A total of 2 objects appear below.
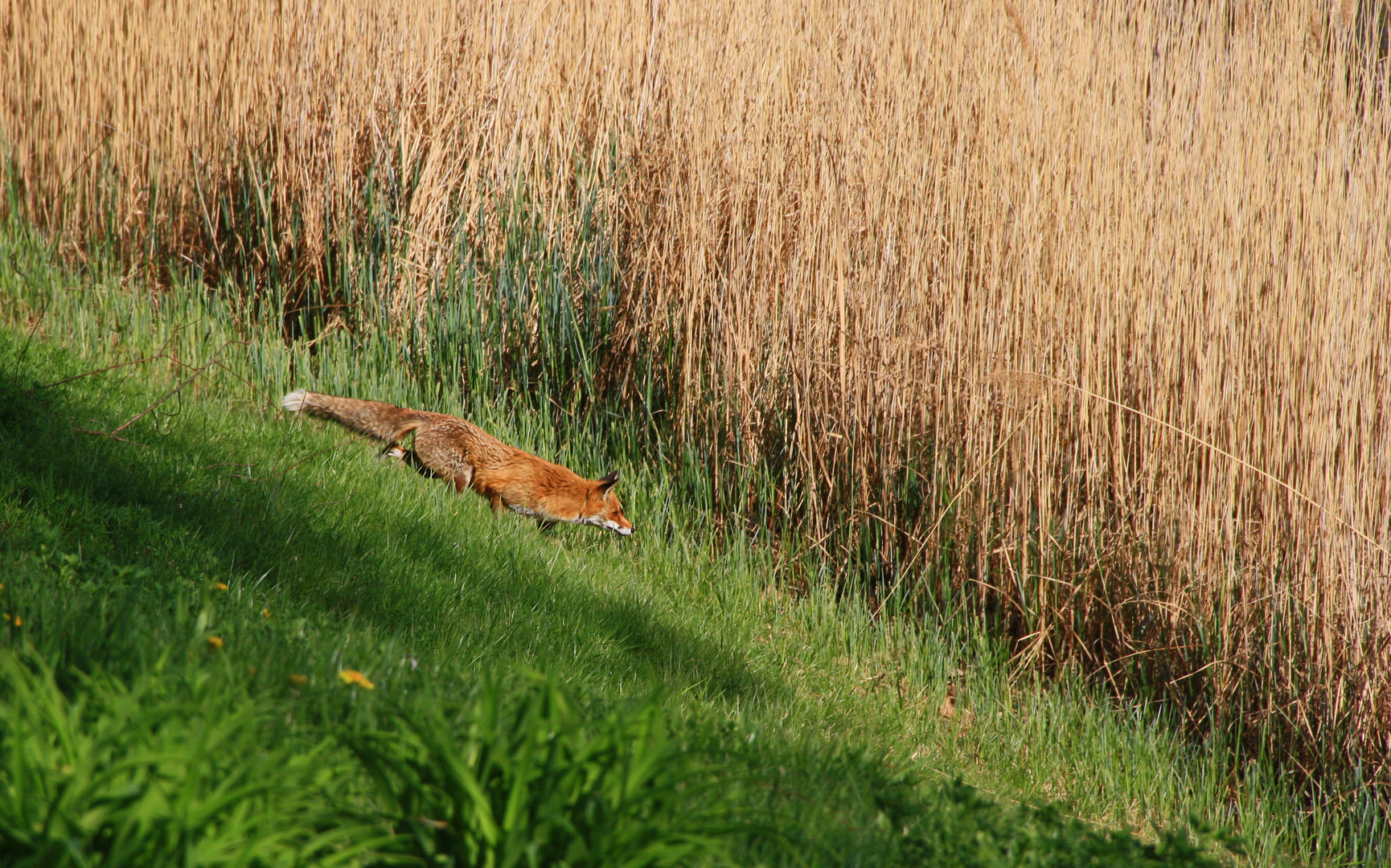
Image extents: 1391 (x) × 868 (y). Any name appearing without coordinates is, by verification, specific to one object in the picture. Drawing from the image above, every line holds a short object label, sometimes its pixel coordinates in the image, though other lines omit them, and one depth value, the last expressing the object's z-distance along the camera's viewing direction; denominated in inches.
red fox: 1783.0
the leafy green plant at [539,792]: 1231.3
